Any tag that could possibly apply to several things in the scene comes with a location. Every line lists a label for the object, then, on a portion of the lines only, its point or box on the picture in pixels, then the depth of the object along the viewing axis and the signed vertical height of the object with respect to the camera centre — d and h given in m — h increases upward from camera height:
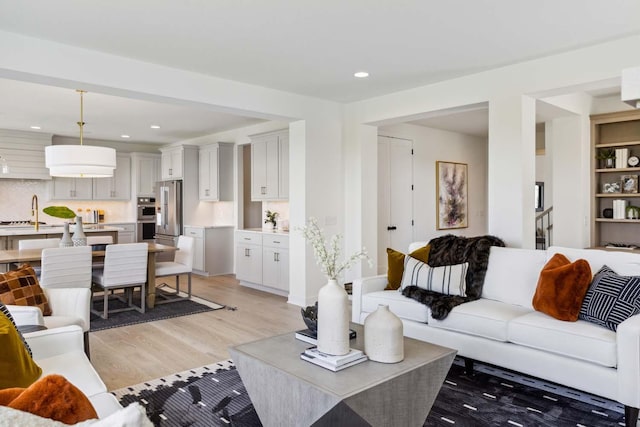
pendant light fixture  5.03 +0.62
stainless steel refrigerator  8.26 +0.01
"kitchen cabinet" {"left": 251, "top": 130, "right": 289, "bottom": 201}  6.43 +0.70
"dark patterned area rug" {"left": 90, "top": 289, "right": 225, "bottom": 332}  4.76 -1.14
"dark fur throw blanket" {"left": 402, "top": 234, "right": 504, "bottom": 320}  3.51 -0.43
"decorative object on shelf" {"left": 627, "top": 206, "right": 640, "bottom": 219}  5.48 +0.00
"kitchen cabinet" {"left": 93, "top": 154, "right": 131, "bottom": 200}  8.83 +0.60
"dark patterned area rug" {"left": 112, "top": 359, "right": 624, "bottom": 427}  2.61 -1.20
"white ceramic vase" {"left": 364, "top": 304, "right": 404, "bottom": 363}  2.30 -0.64
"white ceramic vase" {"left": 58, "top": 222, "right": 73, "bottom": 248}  5.09 -0.29
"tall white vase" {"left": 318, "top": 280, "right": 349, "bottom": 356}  2.28 -0.54
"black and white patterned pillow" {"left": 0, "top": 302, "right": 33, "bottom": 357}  2.12 -0.49
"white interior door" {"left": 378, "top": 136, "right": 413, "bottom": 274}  7.00 +0.28
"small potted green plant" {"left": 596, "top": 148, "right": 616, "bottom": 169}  5.73 +0.71
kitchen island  6.53 -0.29
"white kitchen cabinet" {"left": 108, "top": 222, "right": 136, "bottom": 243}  8.98 -0.36
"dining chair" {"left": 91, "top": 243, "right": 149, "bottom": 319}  4.87 -0.63
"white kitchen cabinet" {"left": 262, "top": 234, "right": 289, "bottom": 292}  6.19 -0.67
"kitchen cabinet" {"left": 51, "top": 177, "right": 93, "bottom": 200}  8.41 +0.48
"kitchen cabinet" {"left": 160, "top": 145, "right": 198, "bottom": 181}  8.20 +1.01
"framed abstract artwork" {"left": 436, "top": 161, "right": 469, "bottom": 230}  8.02 +0.31
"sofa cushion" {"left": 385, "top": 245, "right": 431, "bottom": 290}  4.16 -0.48
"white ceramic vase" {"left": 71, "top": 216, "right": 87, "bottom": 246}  5.15 -0.25
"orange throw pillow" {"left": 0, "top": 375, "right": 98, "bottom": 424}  1.00 -0.43
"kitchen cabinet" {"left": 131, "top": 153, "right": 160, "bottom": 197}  9.15 +0.83
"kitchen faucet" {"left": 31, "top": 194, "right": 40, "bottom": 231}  8.28 +0.17
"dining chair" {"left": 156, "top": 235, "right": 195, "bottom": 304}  5.61 -0.66
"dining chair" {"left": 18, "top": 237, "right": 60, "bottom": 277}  5.30 -0.36
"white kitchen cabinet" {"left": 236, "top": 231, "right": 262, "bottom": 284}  6.66 -0.66
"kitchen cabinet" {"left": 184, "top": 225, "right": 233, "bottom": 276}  7.74 -0.63
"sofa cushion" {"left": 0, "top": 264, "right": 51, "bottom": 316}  2.96 -0.51
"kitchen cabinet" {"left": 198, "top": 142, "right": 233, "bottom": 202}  7.88 +0.74
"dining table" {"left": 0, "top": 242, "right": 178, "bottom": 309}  4.60 -0.46
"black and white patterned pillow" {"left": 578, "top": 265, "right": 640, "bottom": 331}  2.72 -0.55
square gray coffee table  2.00 -0.82
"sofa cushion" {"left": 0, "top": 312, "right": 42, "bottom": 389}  1.75 -0.59
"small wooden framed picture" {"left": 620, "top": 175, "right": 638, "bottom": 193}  5.50 +0.35
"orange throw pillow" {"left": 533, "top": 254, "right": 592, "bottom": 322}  2.96 -0.52
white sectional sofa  2.53 -0.79
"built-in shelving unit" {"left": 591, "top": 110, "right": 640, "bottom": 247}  5.59 +0.46
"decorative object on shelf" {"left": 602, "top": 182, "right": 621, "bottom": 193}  5.71 +0.32
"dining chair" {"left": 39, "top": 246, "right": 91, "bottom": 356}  4.37 -0.53
